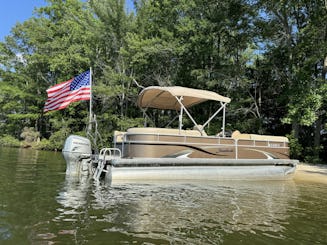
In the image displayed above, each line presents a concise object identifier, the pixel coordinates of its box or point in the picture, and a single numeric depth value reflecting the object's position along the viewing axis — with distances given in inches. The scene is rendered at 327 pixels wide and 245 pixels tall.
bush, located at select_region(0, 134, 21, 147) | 1309.3
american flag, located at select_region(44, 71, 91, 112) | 465.4
